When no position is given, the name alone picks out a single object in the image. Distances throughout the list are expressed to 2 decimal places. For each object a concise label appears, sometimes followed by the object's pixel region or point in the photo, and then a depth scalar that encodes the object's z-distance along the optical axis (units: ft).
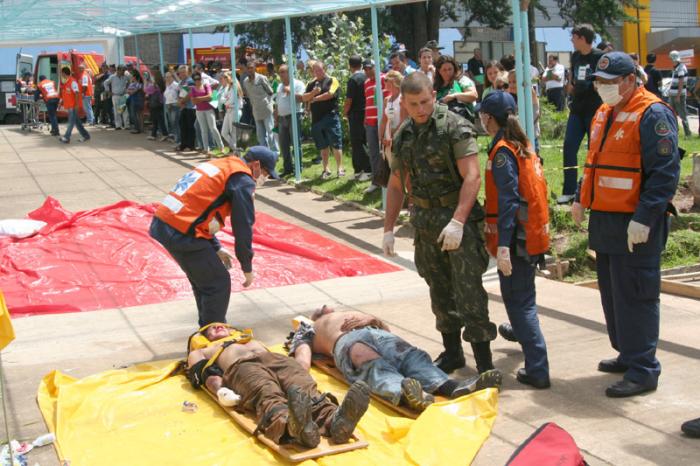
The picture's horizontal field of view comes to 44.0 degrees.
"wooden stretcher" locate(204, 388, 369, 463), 13.51
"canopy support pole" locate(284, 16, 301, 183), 44.39
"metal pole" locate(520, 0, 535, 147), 27.43
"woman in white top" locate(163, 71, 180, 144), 62.41
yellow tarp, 13.82
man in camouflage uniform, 16.81
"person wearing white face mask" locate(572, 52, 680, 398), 15.46
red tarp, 26.27
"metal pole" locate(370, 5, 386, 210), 34.65
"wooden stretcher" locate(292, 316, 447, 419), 15.49
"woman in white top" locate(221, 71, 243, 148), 54.34
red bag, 11.46
